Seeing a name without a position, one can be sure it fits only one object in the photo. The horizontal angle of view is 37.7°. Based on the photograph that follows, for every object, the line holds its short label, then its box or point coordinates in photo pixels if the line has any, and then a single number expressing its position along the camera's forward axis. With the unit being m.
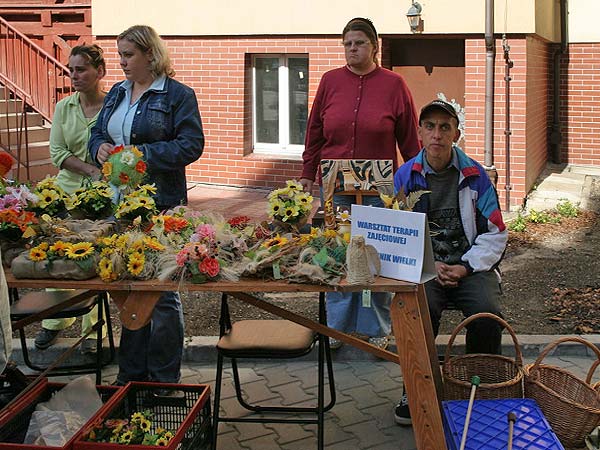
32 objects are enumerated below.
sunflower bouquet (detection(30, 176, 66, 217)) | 3.94
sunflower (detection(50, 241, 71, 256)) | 3.54
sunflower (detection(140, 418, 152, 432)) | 3.48
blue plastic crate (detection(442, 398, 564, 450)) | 3.45
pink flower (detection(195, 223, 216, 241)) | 3.58
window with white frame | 10.77
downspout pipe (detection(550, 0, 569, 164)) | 11.84
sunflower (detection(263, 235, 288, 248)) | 3.57
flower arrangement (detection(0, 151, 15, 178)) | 4.03
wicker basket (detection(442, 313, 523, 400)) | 3.84
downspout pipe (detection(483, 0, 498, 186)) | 9.24
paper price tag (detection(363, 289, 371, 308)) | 3.70
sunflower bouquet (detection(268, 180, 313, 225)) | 3.82
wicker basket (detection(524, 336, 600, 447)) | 3.73
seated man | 4.23
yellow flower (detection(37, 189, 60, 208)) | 3.94
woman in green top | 5.15
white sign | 3.39
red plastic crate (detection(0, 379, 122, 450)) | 3.27
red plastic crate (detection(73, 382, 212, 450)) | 3.59
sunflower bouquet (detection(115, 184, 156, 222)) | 3.93
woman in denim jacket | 4.52
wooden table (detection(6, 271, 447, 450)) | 3.43
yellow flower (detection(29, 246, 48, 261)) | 3.51
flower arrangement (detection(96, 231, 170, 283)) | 3.47
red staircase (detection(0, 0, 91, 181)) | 11.70
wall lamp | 9.54
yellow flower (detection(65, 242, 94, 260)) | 3.50
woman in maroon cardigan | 5.25
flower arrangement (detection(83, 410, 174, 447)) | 3.39
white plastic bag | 3.43
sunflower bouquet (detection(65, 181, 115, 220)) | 4.06
